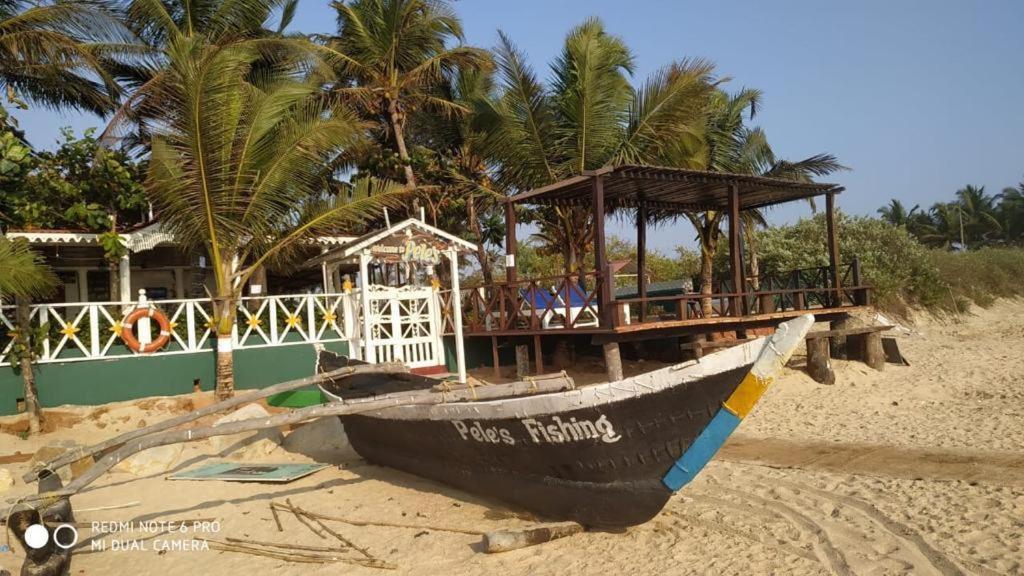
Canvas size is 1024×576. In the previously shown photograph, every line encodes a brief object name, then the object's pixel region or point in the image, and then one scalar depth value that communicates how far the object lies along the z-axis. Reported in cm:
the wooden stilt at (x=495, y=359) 1303
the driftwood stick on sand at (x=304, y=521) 606
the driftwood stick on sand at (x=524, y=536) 521
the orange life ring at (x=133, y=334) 1094
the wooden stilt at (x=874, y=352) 1384
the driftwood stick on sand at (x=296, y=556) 523
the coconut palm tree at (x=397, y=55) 1506
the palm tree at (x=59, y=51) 1039
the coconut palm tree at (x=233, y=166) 946
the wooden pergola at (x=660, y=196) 1054
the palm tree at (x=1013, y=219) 4672
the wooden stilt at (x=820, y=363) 1279
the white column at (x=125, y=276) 1181
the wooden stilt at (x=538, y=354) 1209
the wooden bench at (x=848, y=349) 1284
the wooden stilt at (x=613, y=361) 1084
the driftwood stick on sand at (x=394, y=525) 577
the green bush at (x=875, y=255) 2280
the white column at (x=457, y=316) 1247
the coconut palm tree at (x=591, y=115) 1372
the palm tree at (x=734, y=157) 1630
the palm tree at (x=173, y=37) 1214
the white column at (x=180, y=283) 1527
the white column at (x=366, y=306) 1190
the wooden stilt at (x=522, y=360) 1290
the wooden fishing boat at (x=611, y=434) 477
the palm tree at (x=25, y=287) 796
